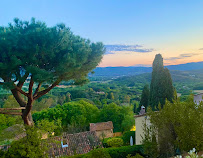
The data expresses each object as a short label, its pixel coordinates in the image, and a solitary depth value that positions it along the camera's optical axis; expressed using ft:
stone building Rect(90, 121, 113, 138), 71.92
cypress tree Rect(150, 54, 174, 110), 66.59
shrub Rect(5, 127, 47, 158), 19.83
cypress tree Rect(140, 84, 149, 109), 91.15
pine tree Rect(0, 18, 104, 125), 20.62
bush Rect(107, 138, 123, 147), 44.48
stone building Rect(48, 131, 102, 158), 38.32
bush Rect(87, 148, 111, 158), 18.87
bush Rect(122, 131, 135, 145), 48.55
